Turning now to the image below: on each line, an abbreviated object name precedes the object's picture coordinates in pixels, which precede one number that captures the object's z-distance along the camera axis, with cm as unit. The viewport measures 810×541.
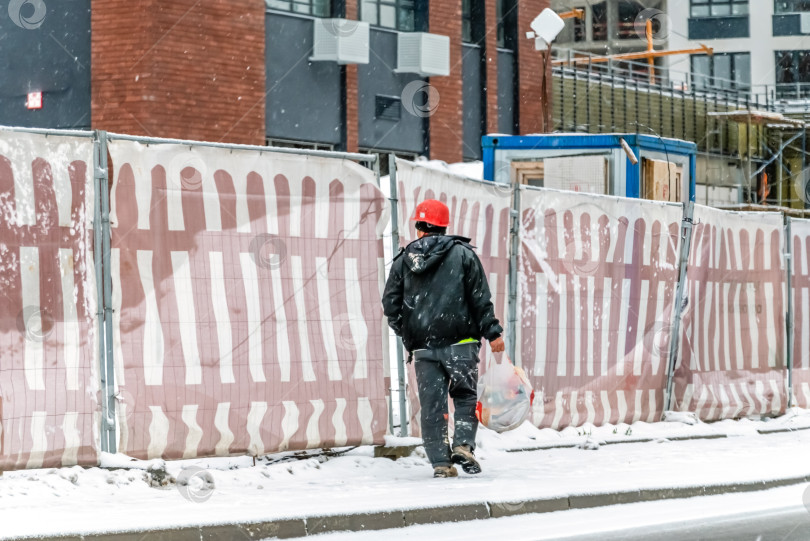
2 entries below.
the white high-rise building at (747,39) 6425
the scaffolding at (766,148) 4878
